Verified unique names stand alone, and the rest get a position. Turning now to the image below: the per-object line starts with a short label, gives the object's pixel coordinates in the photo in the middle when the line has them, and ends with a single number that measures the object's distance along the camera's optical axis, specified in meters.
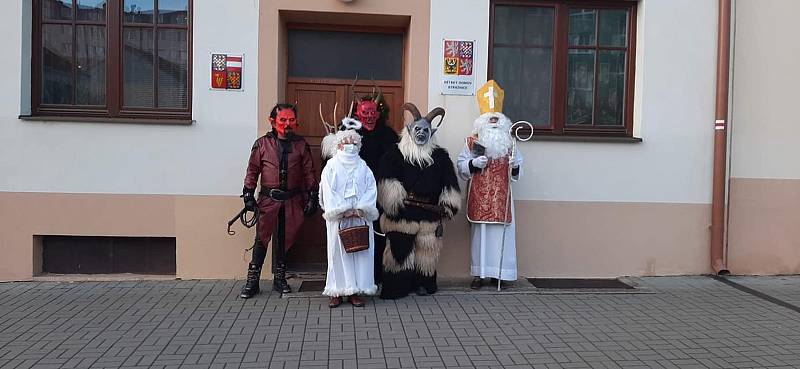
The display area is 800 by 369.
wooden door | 7.53
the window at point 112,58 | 7.14
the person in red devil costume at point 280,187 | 6.43
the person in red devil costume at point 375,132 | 6.73
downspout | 7.42
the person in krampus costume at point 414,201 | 6.45
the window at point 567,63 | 7.57
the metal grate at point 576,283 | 7.25
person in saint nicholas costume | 6.77
